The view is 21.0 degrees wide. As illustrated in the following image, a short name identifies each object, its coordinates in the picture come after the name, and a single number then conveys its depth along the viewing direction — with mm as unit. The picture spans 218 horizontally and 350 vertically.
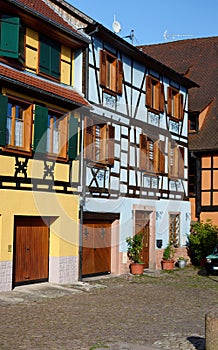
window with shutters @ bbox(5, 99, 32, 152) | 15750
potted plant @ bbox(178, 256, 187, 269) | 24906
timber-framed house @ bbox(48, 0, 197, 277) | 19406
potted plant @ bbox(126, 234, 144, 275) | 21203
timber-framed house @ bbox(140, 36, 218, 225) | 28453
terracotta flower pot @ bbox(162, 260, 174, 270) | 23688
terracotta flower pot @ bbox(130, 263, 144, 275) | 21172
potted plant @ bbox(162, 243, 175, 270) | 23688
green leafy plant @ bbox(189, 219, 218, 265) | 25656
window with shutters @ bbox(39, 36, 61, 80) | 17312
